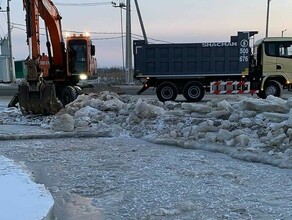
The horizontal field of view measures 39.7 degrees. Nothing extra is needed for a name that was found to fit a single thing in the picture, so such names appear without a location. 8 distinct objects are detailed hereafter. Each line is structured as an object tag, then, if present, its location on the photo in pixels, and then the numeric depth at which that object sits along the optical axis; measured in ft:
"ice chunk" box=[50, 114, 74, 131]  35.12
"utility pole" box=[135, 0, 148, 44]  107.53
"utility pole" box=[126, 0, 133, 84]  111.24
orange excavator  43.45
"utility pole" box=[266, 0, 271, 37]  135.62
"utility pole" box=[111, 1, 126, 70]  138.87
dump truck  60.85
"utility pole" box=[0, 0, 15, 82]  142.49
